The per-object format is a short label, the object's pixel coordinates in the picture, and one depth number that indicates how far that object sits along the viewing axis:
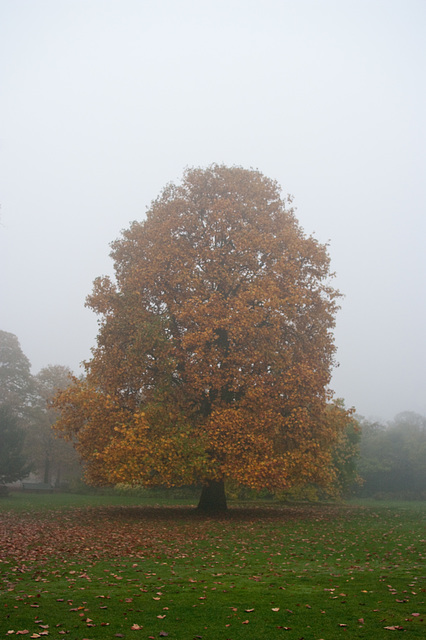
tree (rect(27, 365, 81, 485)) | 53.50
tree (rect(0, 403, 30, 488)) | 39.06
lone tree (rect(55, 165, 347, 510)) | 19.94
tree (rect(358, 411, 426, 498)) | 56.09
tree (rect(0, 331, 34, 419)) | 53.19
